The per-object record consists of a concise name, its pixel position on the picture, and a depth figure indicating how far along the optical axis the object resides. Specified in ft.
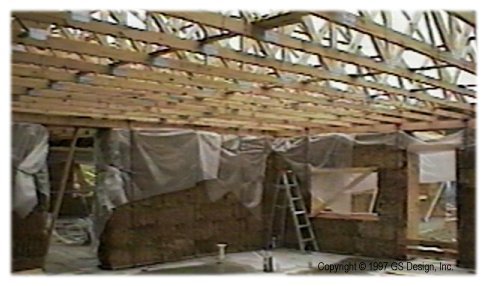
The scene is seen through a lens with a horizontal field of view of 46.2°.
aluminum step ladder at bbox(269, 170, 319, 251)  29.40
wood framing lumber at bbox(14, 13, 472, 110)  9.39
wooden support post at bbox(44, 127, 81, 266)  23.65
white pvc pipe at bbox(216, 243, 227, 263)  26.73
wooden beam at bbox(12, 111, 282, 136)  22.33
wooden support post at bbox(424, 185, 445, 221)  38.34
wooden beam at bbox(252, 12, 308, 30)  9.73
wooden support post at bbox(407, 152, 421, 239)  26.14
